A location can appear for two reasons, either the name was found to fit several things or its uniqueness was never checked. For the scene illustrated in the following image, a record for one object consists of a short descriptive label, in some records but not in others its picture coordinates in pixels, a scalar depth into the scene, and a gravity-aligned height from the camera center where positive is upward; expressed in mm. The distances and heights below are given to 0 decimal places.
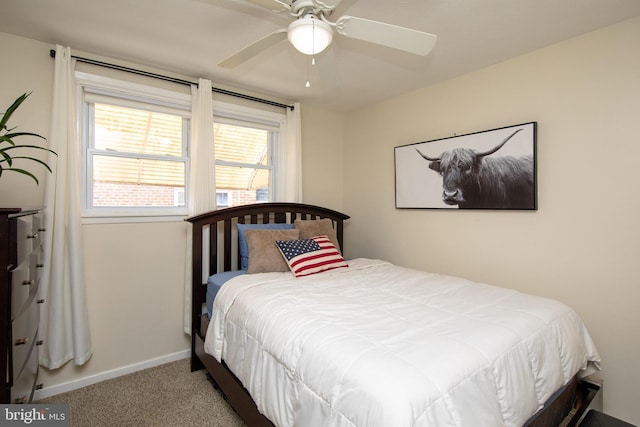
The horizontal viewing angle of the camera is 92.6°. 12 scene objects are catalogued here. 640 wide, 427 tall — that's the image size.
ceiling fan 1375 +879
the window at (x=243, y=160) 2957 +554
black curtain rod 2197 +1122
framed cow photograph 2227 +375
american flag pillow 2354 -323
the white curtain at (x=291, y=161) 3172 +564
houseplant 1984 +417
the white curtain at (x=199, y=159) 2578 +476
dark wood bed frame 1529 -494
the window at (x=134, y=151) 2328 +527
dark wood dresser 1108 -380
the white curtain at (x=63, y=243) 2045 -198
